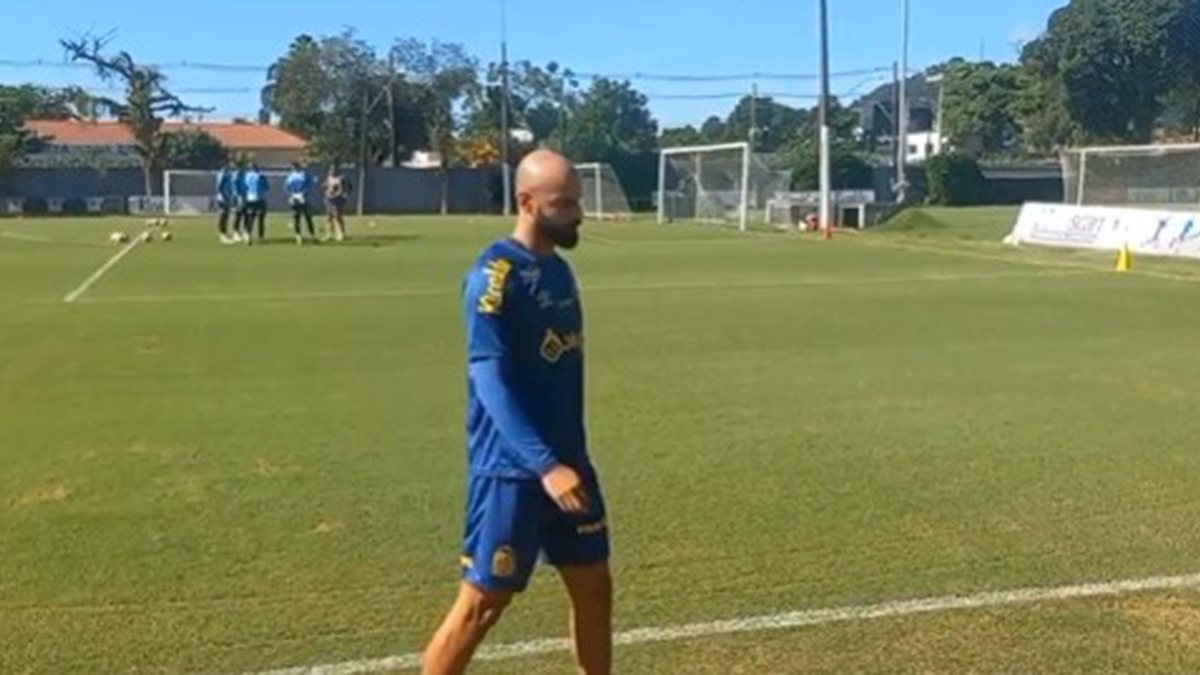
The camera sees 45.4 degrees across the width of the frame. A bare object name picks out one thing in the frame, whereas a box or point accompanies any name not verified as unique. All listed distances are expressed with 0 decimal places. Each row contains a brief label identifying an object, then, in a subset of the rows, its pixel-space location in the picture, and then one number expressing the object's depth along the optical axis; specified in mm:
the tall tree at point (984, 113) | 102188
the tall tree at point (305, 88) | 74000
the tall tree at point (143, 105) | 68938
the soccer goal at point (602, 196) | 51844
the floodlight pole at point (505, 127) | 65644
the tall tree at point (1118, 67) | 84188
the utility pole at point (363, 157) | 66875
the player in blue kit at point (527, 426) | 4020
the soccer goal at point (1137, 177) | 31297
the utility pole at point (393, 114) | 73312
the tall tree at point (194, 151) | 73938
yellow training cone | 22938
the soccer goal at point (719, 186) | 43353
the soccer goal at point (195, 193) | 59375
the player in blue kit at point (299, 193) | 31419
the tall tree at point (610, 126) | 81375
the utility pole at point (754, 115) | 96812
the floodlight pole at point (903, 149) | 61156
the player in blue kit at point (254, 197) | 30219
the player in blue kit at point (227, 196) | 30875
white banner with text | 25516
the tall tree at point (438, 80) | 74438
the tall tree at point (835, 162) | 66750
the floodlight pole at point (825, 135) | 37156
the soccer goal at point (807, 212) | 41688
